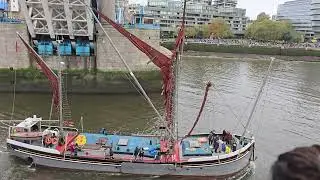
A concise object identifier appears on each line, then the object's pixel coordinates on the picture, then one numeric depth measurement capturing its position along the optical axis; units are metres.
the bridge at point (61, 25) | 25.73
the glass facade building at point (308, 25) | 116.83
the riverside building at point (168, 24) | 113.29
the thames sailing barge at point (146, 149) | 15.70
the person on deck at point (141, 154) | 15.88
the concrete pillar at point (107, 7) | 28.52
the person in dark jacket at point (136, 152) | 15.94
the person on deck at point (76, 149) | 16.06
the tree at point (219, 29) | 91.46
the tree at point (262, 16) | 100.27
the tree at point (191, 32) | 90.94
